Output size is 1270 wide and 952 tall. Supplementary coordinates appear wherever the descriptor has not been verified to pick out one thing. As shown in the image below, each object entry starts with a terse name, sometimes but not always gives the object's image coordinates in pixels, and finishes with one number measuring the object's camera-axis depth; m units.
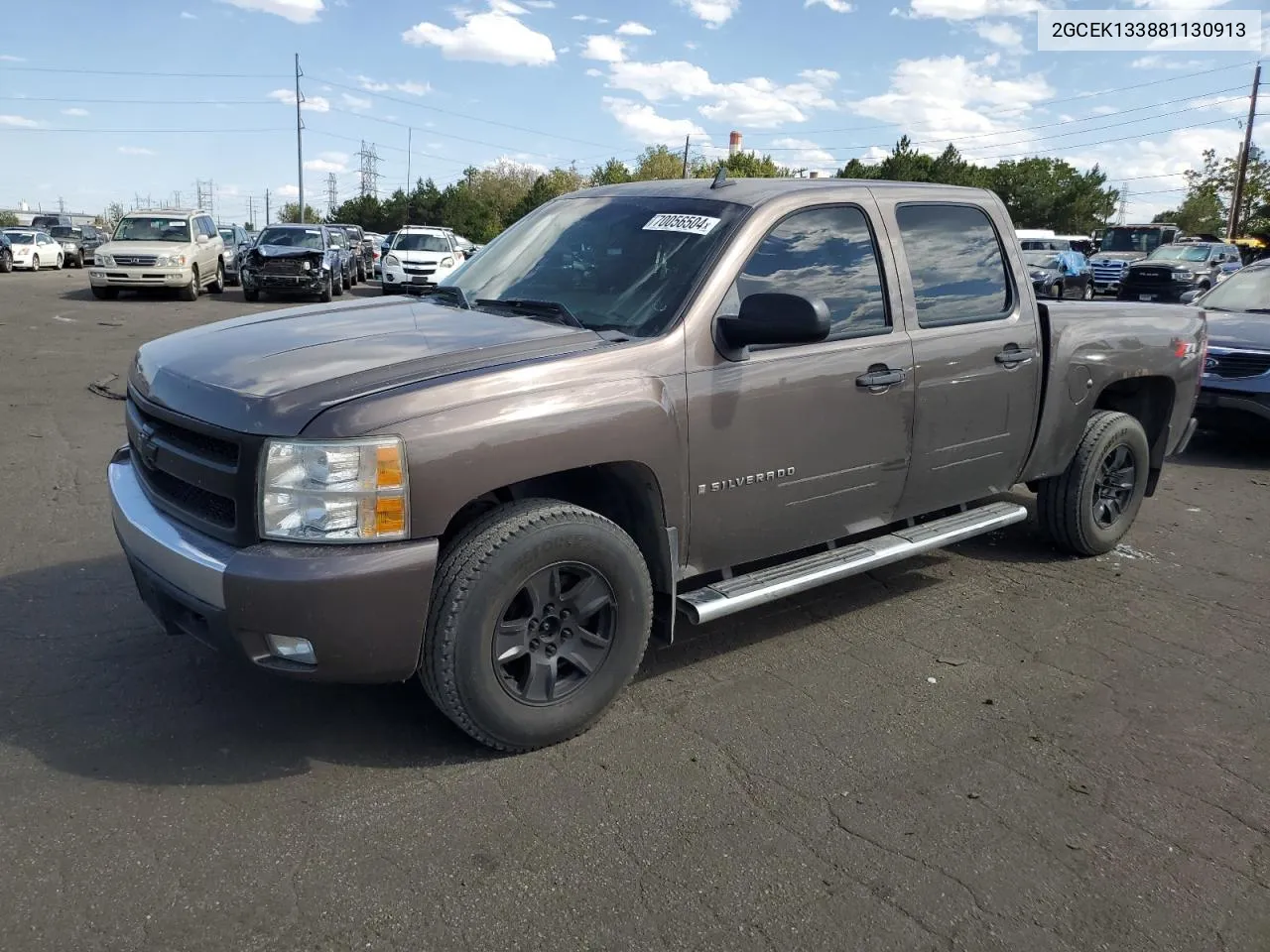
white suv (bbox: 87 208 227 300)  20.77
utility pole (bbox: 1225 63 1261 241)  46.03
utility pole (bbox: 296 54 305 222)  64.75
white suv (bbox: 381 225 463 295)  23.84
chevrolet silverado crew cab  2.86
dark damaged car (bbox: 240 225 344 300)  21.94
